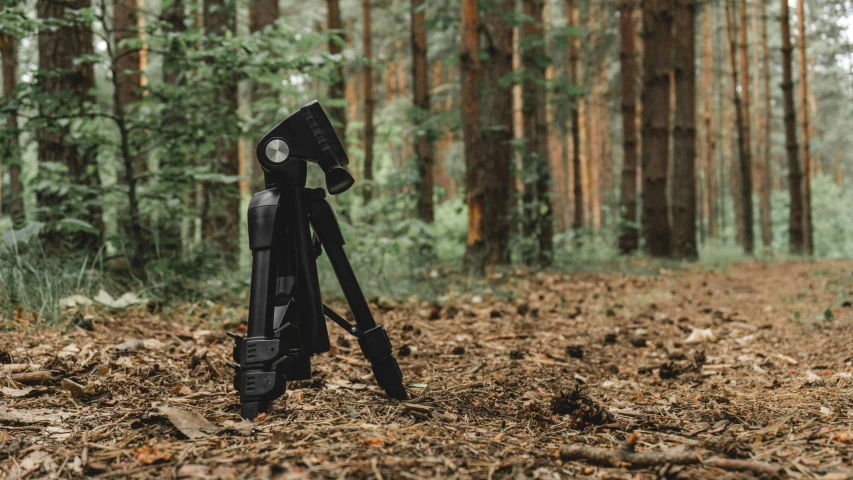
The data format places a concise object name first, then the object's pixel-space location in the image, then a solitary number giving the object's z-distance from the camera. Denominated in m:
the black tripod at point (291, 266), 2.01
